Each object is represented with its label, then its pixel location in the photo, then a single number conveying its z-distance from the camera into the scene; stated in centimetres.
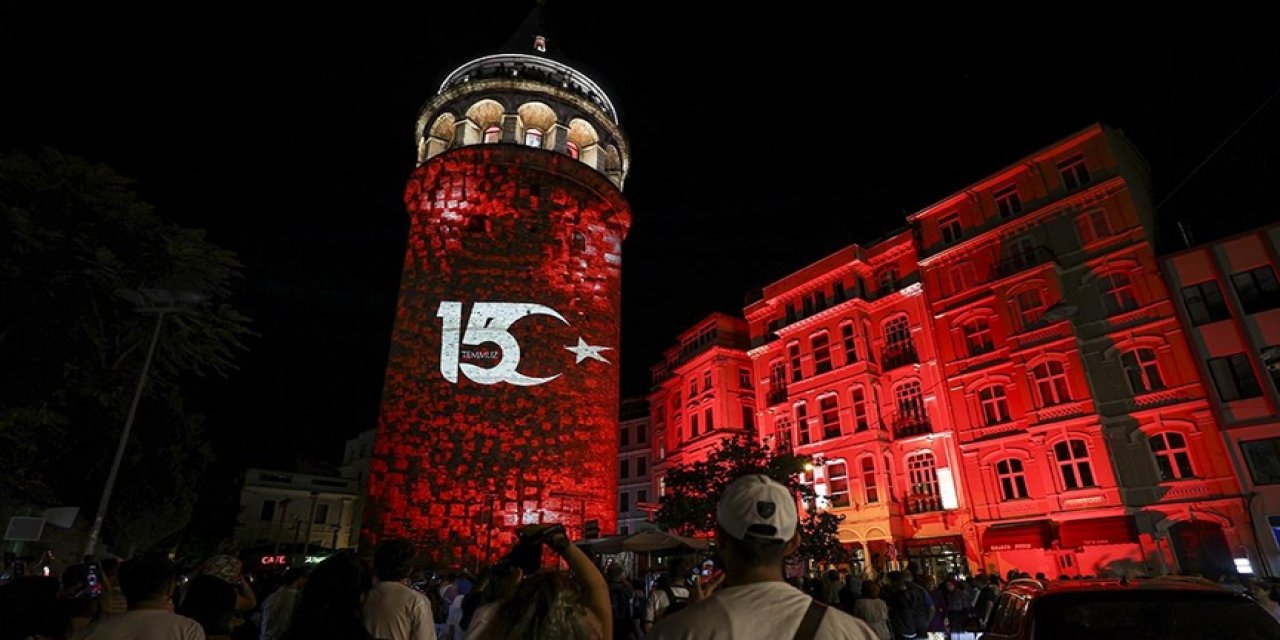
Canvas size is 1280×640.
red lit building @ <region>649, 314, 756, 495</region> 3425
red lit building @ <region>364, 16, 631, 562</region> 1869
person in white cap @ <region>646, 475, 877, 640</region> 185
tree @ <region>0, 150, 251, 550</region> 1641
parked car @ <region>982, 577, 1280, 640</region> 366
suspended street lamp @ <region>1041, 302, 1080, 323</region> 2200
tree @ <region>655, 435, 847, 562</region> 2241
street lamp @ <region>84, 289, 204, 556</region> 1427
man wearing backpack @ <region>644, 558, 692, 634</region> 752
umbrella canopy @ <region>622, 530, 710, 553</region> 1340
